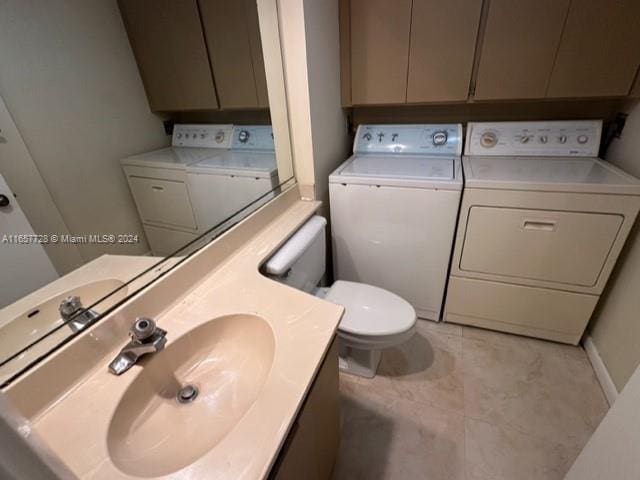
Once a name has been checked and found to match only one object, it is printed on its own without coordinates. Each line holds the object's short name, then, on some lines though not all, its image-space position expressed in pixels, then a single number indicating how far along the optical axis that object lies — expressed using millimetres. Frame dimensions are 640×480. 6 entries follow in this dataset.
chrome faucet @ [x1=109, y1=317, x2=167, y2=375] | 733
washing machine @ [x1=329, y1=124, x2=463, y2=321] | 1573
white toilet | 1302
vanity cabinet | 708
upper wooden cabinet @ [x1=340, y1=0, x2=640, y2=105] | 1380
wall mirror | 702
